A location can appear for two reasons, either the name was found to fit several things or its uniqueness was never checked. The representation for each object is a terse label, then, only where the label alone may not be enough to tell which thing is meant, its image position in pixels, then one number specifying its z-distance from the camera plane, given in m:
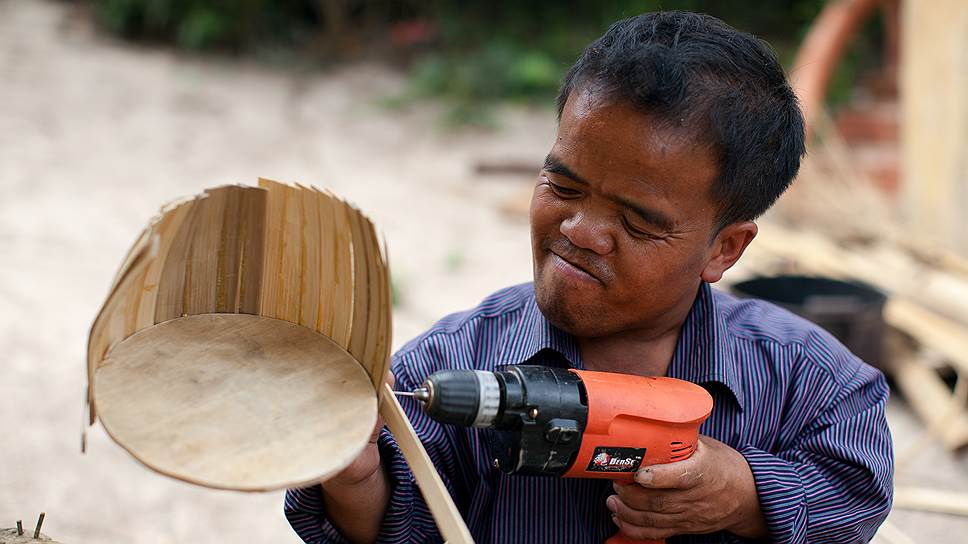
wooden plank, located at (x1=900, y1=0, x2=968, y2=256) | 5.02
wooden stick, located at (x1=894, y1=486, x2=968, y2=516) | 3.30
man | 1.50
